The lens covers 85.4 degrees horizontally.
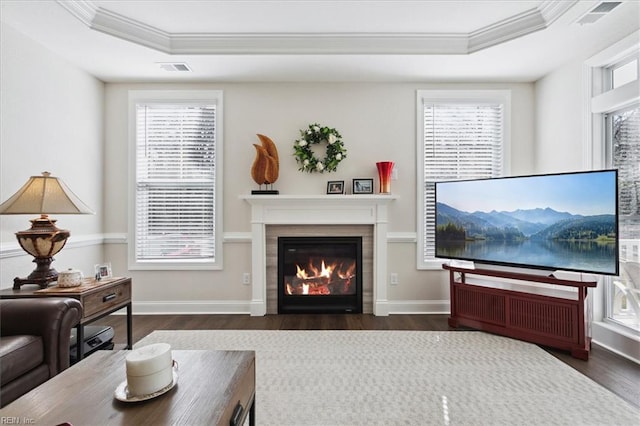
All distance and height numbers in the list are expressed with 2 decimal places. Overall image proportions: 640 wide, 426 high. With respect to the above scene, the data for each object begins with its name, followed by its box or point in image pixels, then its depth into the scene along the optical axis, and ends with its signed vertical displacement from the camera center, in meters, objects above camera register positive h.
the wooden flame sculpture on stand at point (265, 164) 3.77 +0.55
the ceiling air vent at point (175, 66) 3.47 +1.51
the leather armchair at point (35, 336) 1.74 -0.66
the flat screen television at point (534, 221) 2.68 -0.05
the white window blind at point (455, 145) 4.03 +0.82
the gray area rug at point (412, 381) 1.94 -1.12
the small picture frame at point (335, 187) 3.90 +0.31
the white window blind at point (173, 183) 4.00 +0.36
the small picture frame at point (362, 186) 3.93 +0.33
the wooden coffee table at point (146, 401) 1.10 -0.64
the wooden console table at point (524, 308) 2.77 -0.82
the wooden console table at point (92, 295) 2.24 -0.57
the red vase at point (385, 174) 3.81 +0.45
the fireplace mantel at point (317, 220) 3.87 -0.06
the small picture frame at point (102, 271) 2.70 -0.45
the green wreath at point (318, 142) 3.86 +0.73
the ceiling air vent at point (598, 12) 2.49 +1.52
